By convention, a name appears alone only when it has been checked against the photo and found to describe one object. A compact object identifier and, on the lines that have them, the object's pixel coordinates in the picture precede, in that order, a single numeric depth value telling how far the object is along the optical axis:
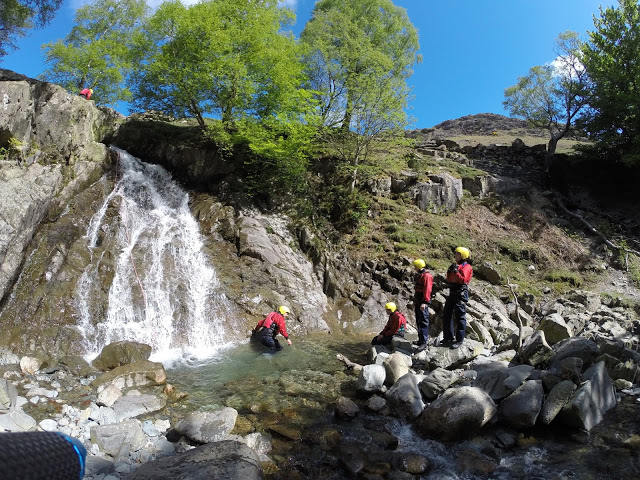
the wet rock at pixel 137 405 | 5.96
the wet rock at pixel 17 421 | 4.79
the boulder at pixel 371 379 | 6.98
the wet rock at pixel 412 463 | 4.80
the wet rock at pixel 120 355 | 8.05
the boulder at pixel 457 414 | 5.45
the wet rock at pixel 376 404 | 6.40
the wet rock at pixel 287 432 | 5.58
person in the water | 10.00
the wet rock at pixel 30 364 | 7.30
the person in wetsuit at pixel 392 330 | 9.92
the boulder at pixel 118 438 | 4.83
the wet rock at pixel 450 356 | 7.73
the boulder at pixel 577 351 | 6.70
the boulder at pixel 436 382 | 6.52
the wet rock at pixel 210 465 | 3.82
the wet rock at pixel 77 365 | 7.66
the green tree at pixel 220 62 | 16.53
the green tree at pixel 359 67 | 16.92
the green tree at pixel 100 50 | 21.71
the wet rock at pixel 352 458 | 4.82
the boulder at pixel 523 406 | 5.53
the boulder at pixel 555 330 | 8.13
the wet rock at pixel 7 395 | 5.22
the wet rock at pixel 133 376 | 6.98
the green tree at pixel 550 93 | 22.77
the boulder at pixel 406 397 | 6.17
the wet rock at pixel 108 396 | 6.16
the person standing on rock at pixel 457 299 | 8.28
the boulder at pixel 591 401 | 5.38
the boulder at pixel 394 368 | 7.23
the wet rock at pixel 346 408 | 6.23
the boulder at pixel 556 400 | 5.50
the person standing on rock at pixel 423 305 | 9.38
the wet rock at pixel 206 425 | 5.28
